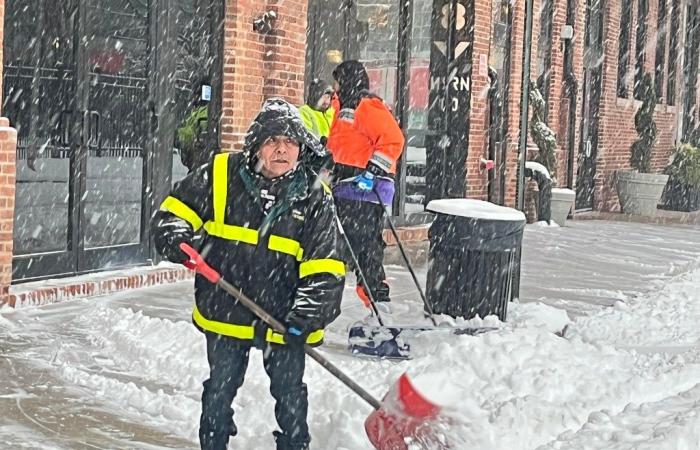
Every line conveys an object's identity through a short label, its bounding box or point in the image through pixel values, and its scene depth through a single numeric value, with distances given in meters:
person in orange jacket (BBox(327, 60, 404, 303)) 7.81
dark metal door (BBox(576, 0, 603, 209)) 19.92
